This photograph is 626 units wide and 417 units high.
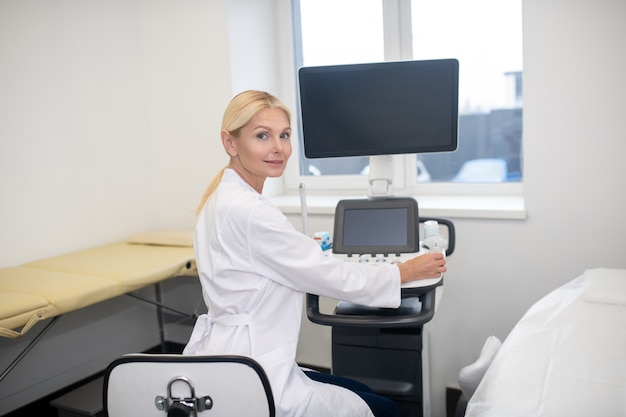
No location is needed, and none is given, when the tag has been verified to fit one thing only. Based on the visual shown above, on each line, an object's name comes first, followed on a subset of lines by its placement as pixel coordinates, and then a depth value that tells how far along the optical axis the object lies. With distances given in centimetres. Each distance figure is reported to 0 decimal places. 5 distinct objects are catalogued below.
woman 135
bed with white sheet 116
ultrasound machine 178
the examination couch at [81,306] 193
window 253
